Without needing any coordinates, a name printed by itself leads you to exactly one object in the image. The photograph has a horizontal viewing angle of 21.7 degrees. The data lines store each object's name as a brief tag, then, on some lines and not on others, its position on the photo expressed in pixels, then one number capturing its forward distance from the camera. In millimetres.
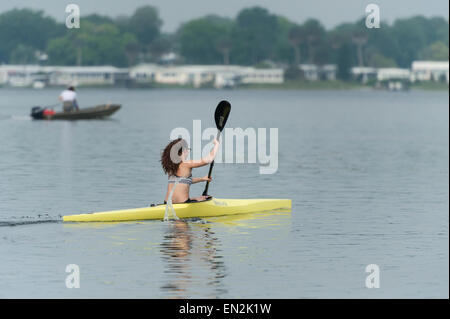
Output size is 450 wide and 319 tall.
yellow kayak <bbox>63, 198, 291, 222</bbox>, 23844
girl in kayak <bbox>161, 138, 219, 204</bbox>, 23292
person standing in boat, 65188
